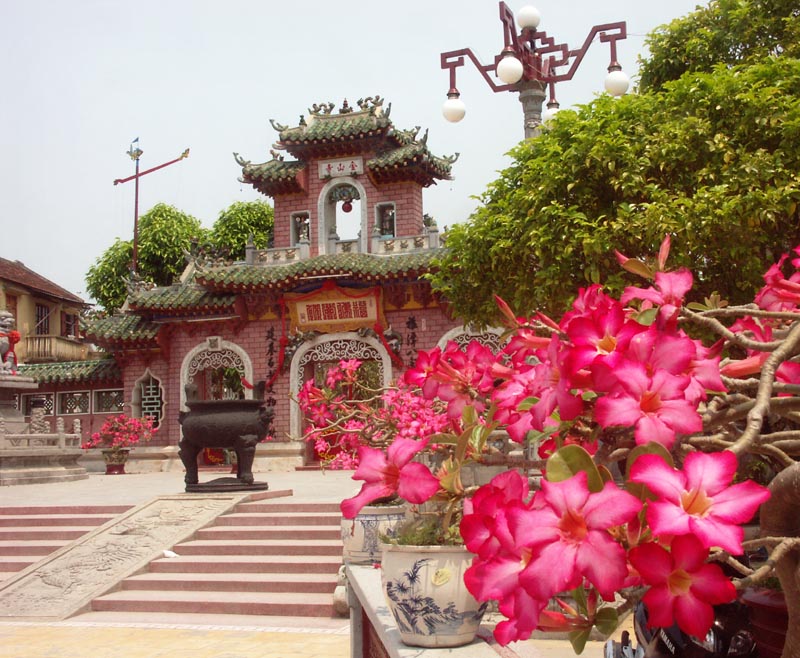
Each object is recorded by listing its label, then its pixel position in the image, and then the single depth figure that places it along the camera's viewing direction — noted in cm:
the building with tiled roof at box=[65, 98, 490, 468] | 1944
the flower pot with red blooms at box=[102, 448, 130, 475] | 2012
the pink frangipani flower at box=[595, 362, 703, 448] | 119
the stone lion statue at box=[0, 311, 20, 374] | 1878
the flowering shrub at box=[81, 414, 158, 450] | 2033
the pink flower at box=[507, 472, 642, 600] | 101
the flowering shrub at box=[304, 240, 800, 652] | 105
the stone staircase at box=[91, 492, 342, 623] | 736
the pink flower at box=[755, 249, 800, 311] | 176
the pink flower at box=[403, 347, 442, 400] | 194
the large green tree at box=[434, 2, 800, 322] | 815
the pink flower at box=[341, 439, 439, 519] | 158
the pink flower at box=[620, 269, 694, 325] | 147
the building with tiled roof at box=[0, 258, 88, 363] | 3316
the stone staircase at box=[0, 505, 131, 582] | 909
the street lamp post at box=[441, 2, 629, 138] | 850
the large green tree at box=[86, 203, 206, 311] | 3108
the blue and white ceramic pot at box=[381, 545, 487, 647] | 321
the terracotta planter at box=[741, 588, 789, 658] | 262
